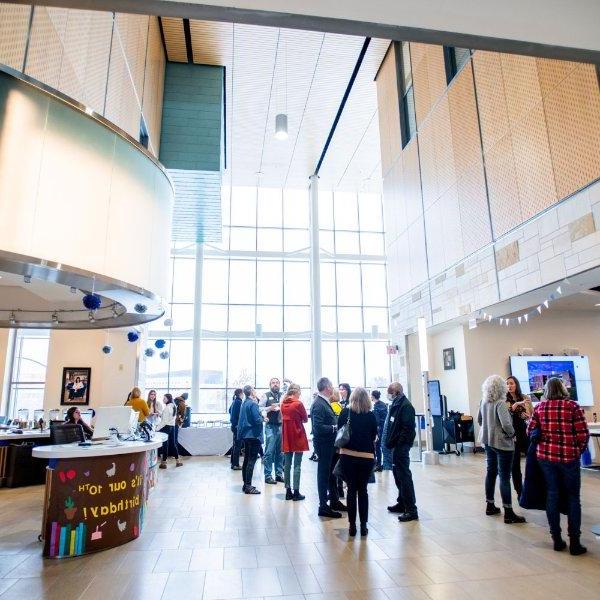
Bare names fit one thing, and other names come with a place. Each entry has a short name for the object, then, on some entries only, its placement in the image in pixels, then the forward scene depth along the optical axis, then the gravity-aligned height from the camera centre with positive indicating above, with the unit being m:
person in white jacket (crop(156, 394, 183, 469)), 8.98 -0.66
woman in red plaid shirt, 3.67 -0.55
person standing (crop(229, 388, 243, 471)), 8.46 -0.62
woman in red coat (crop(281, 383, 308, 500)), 5.68 -0.51
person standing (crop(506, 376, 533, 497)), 4.86 -0.38
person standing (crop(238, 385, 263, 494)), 6.33 -0.65
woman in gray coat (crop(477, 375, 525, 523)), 4.52 -0.48
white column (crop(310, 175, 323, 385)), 15.59 +3.36
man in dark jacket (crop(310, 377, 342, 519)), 5.07 -0.56
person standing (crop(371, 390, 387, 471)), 7.81 -0.41
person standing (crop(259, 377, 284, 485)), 6.86 -0.88
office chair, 5.36 -0.50
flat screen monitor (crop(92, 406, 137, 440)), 4.86 -0.31
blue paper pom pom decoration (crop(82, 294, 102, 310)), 4.71 +0.96
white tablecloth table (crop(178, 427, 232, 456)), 10.48 -1.13
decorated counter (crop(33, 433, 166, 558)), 3.74 -0.92
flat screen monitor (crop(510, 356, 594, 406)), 9.87 +0.35
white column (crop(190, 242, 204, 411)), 15.96 +2.26
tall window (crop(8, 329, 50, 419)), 14.92 +0.80
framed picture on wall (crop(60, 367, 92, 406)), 11.64 +0.21
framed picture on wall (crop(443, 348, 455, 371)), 10.59 +0.72
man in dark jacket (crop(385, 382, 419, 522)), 4.79 -0.63
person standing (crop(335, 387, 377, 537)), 4.16 -0.61
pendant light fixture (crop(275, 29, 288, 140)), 10.89 +6.75
